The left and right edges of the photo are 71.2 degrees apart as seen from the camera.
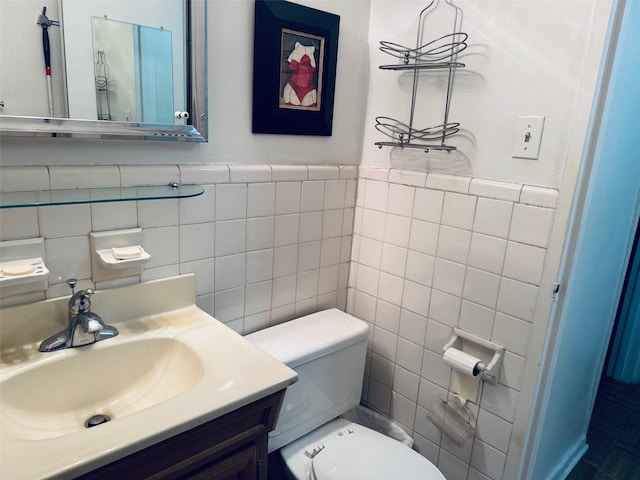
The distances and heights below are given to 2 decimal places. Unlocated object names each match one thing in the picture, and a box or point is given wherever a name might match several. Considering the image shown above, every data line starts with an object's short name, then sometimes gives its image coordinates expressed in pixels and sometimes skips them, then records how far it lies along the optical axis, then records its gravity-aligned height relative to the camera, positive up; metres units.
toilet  1.31 -0.86
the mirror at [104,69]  0.94 +0.13
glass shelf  0.93 -0.16
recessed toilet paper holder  1.36 -0.62
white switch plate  1.21 +0.05
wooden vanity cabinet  0.80 -0.62
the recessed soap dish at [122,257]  1.08 -0.31
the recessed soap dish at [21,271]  0.94 -0.32
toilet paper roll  1.35 -0.63
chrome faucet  1.03 -0.46
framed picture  1.31 +0.22
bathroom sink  0.93 -0.58
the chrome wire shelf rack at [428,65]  1.36 +0.26
